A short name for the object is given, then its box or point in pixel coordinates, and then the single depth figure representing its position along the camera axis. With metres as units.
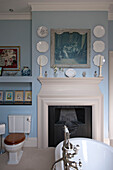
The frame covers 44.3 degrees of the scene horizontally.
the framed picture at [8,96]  3.14
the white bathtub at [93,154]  1.70
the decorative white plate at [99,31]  2.73
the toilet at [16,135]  2.22
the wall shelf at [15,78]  2.76
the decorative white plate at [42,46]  2.76
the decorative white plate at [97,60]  2.73
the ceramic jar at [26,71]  2.88
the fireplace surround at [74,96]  2.73
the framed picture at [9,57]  3.12
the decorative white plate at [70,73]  2.78
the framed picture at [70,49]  2.78
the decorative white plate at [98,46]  2.75
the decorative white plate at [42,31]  2.74
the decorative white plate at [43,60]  2.76
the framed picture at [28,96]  3.12
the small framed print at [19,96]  3.12
